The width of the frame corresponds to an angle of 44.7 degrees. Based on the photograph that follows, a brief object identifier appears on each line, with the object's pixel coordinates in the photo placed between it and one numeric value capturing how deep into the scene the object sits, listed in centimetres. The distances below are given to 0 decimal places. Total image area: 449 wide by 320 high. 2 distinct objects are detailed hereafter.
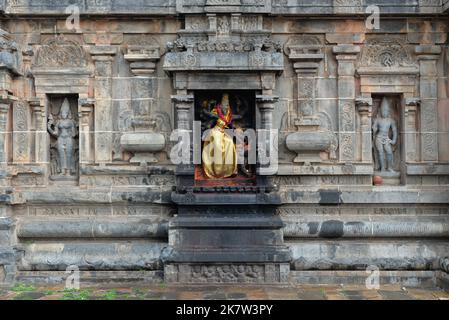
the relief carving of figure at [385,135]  1277
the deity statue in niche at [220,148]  1234
